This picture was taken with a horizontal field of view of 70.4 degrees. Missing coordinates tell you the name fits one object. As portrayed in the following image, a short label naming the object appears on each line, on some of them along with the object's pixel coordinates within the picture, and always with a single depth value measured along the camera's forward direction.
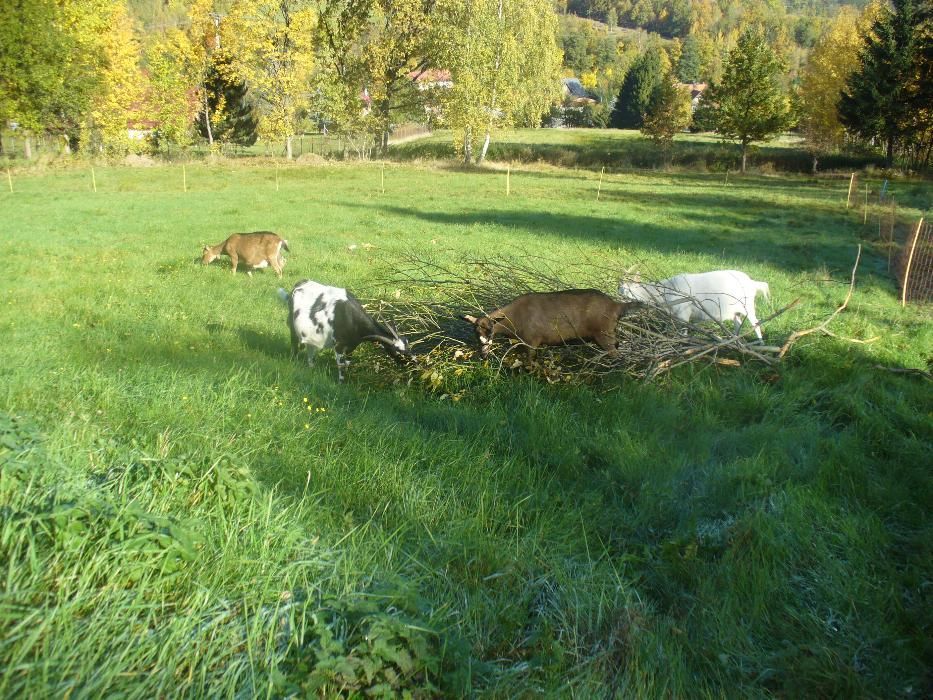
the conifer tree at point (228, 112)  51.30
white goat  8.74
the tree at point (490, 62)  42.91
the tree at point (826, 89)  49.88
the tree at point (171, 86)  43.75
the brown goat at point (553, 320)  7.36
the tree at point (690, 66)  112.88
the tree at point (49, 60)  35.84
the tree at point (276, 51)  41.31
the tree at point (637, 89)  79.88
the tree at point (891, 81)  43.06
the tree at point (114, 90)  40.59
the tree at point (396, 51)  43.78
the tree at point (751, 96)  45.31
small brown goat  13.59
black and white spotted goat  7.99
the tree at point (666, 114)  53.94
